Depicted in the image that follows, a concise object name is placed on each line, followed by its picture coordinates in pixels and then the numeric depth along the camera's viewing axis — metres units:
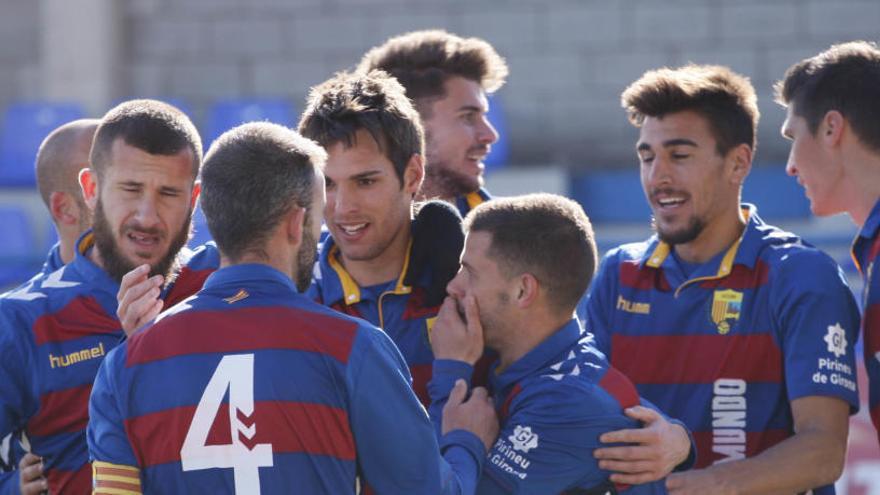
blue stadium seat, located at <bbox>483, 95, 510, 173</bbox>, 19.12
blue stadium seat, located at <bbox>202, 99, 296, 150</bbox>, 19.47
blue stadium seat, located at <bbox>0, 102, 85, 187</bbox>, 19.66
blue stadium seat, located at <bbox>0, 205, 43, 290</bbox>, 18.22
